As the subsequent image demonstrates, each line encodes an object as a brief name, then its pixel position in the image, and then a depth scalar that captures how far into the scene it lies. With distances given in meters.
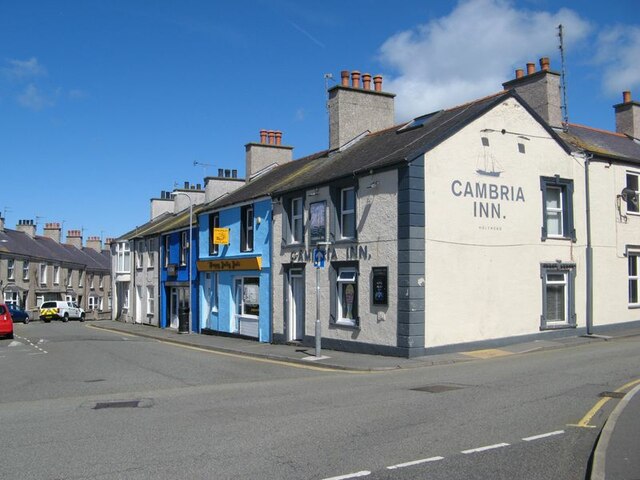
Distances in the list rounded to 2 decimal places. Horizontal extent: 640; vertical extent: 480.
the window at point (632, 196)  22.63
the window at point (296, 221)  22.00
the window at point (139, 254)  40.73
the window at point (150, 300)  39.03
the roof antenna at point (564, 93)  23.47
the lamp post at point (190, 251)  30.09
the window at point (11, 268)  55.97
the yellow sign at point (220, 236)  26.44
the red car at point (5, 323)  29.54
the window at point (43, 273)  61.72
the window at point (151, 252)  38.16
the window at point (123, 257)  43.50
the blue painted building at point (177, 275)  30.92
